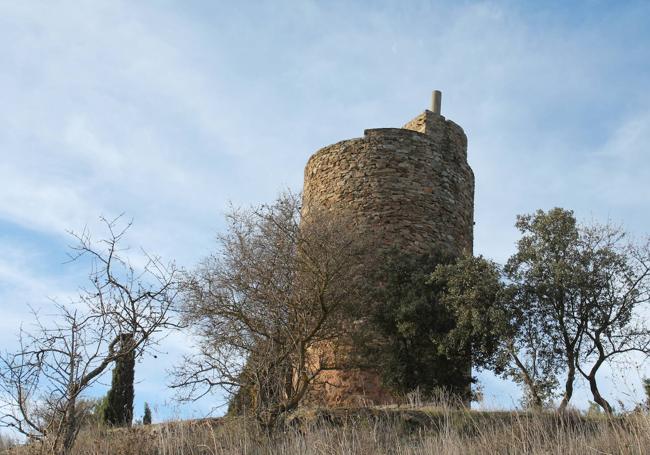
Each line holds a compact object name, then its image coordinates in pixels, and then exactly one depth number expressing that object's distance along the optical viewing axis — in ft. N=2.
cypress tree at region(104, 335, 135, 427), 53.62
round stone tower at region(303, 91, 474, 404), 50.52
